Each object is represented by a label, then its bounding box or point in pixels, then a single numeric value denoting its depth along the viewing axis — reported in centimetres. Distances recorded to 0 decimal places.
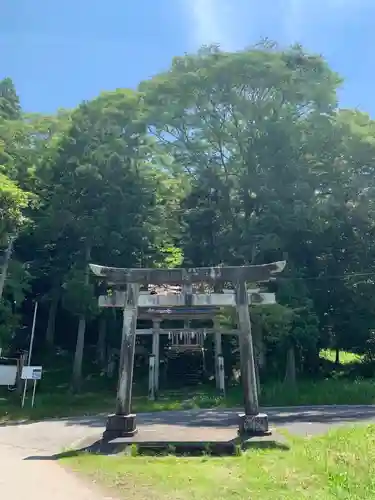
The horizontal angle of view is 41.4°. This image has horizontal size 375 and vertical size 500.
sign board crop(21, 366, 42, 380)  1800
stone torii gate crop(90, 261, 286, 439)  1038
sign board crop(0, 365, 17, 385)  2086
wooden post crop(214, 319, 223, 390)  2325
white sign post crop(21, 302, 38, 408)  1801
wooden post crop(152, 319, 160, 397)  2244
